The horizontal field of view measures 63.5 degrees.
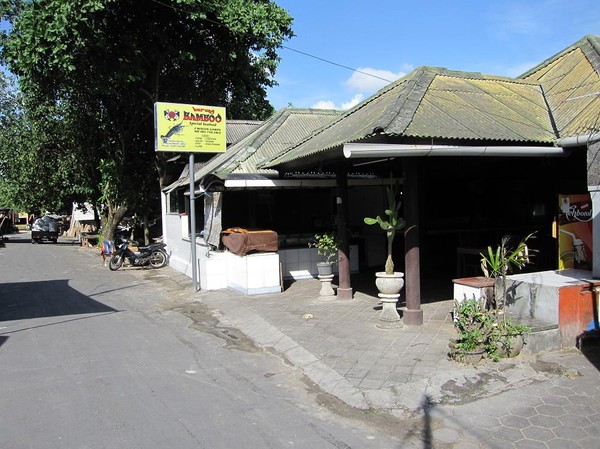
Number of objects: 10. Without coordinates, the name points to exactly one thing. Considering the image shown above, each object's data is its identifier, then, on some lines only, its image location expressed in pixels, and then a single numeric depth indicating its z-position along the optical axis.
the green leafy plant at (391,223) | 7.40
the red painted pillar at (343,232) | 9.21
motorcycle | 16.61
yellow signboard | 11.13
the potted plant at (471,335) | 5.52
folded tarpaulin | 10.46
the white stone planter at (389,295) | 7.38
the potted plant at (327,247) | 9.66
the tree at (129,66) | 15.20
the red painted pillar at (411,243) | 7.07
